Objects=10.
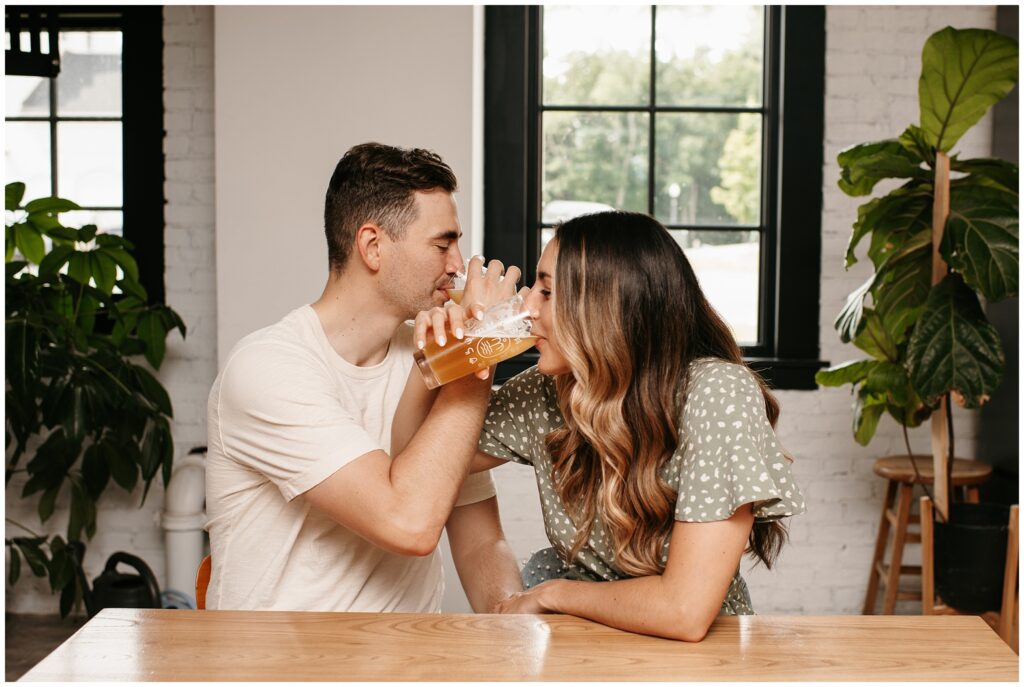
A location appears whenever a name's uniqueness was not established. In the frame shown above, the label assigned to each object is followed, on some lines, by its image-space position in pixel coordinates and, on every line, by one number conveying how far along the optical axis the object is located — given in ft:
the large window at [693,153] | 11.44
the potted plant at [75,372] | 9.27
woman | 4.20
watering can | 9.09
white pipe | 10.55
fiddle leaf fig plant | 8.49
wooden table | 3.58
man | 4.80
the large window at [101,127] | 11.25
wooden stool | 10.06
